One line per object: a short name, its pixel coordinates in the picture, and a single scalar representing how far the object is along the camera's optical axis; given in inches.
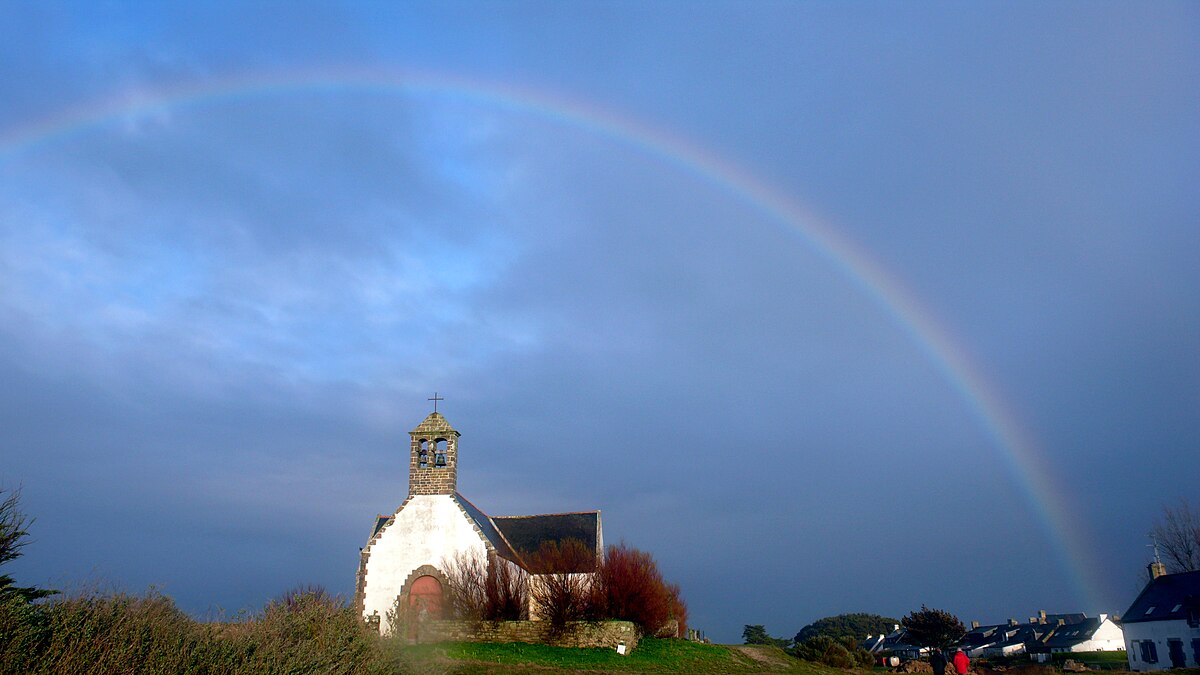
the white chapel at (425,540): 1298.0
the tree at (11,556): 388.5
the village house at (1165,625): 1889.8
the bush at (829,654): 1301.7
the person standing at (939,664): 1031.0
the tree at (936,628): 1585.9
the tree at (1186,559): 2401.6
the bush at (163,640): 357.7
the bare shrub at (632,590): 1176.2
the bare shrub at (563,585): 1119.6
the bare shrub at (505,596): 1178.0
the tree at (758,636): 2719.5
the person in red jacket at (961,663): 986.4
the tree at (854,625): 3821.4
